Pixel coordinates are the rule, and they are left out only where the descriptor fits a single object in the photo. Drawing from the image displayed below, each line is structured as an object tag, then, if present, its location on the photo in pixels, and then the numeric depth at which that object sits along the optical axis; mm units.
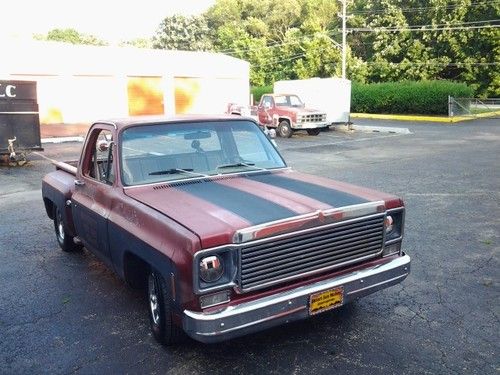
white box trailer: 26266
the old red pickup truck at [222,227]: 3264
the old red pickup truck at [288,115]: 22047
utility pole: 34381
